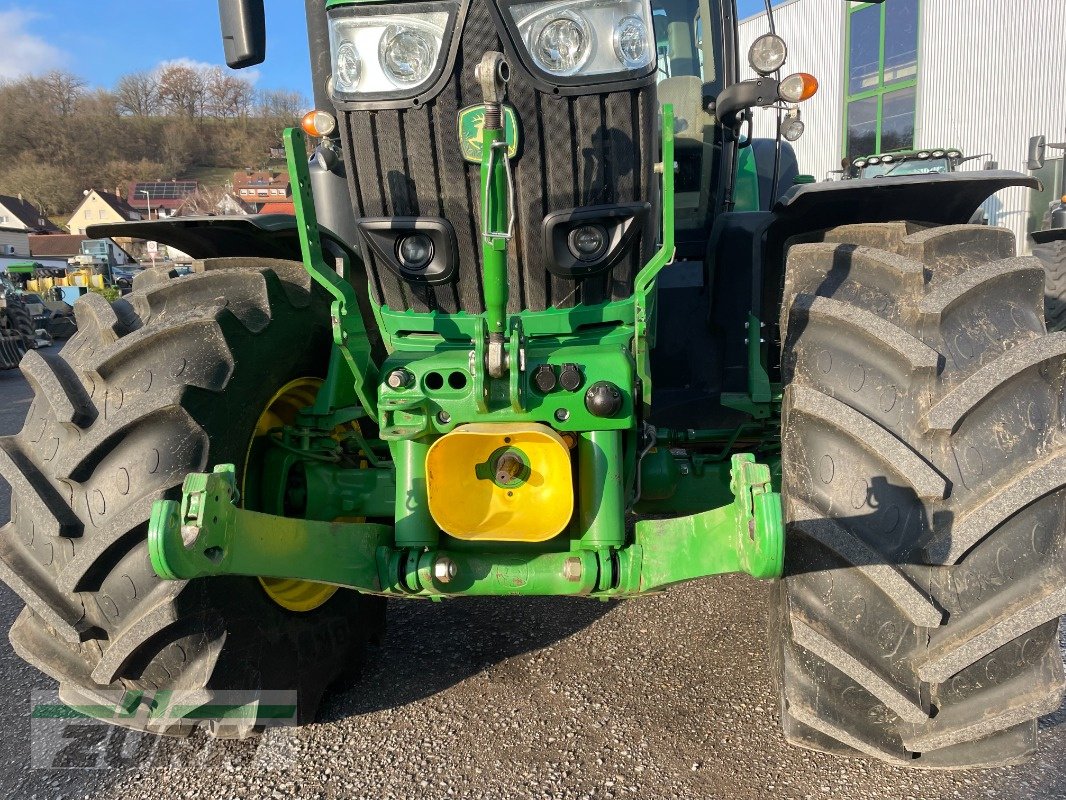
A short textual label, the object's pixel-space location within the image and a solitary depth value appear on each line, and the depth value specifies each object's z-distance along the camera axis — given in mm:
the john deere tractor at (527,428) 1793
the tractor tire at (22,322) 14109
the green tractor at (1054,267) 6434
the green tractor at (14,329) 13086
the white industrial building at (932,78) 13883
